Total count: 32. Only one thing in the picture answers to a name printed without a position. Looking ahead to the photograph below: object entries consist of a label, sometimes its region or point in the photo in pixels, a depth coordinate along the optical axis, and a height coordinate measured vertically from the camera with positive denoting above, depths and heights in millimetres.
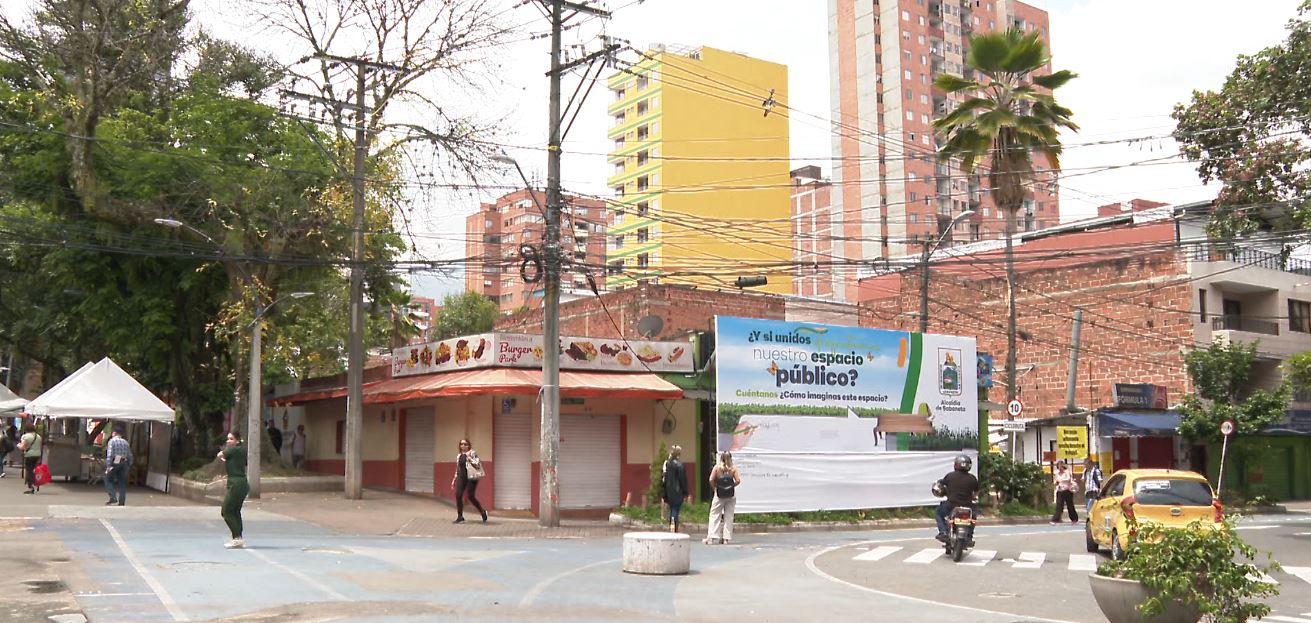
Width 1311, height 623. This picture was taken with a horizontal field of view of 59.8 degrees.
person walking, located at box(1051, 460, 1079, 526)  29953 -2015
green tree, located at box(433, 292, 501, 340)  74938 +6472
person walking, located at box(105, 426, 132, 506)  26406 -1114
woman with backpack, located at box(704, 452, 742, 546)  21766 -1648
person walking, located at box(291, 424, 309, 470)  40625 -992
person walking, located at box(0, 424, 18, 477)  39344 -860
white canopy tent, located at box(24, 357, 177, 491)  27656 +466
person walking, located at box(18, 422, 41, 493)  31172 -888
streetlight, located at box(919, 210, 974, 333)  29906 +3178
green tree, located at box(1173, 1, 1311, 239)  22906 +5620
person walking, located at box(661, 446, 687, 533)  22750 -1423
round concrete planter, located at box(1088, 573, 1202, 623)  9000 -1565
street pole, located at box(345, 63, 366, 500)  29234 +1050
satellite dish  33531 +2573
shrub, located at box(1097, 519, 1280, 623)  8844 -1290
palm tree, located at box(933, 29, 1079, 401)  30906 +7954
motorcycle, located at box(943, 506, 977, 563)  18219 -1939
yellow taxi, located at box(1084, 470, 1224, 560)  17109 -1407
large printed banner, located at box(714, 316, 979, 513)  27188 -3
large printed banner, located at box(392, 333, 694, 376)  27641 +1496
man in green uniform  17422 -1099
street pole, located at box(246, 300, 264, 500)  28172 +11
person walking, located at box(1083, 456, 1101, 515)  28453 -1781
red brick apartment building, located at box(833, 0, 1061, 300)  94312 +25494
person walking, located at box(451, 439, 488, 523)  24656 -1289
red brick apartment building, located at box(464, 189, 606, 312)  97625 +16280
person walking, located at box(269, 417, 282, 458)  40719 -774
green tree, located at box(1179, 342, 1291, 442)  36562 +308
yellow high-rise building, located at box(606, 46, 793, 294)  80812 +19441
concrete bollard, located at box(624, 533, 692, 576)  15539 -1924
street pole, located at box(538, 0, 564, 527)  24547 +600
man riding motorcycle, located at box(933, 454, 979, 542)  18406 -1248
